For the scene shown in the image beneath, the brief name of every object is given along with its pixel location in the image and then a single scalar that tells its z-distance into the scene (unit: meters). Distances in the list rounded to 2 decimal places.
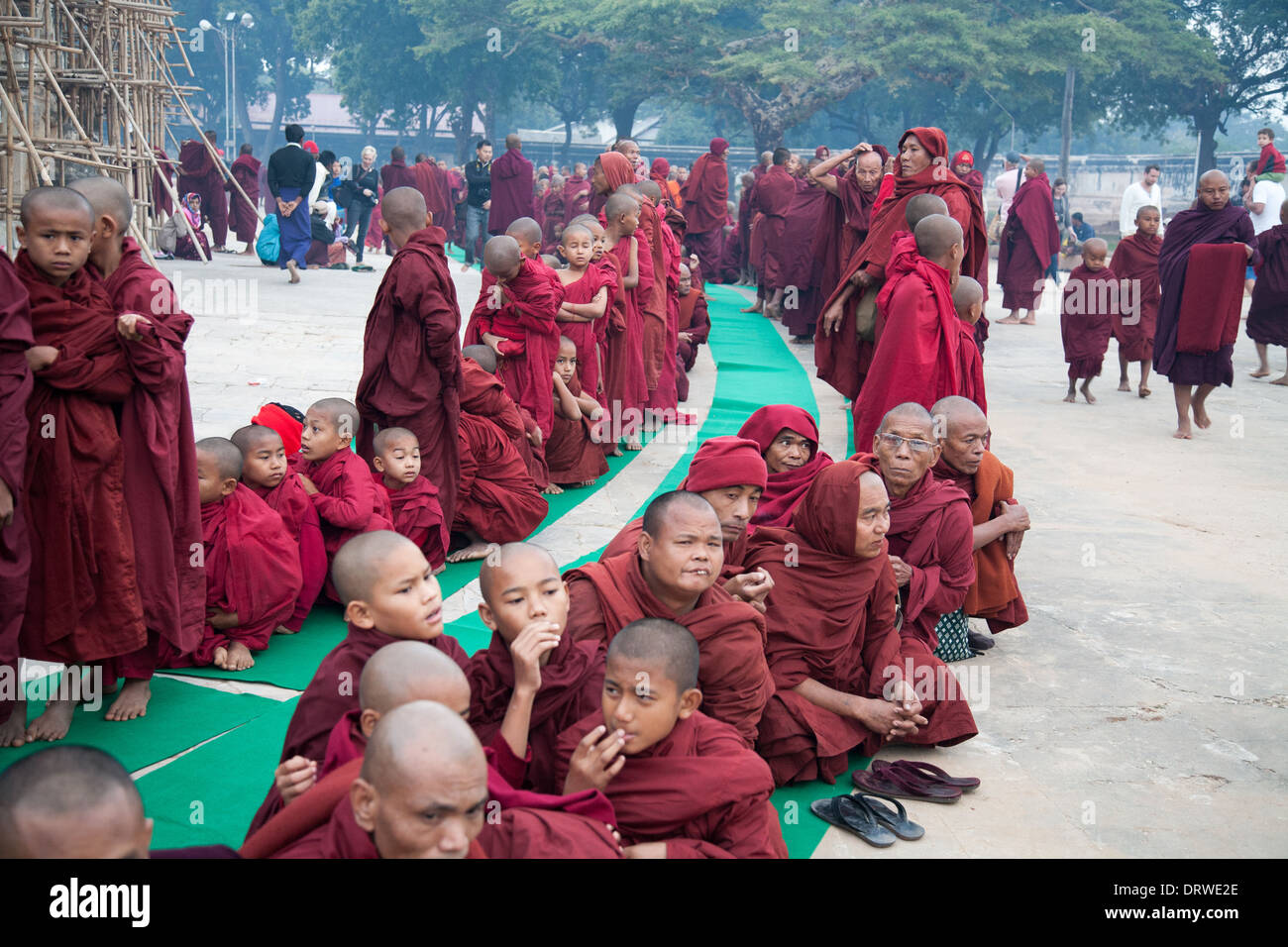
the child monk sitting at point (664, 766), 2.88
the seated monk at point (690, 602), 3.44
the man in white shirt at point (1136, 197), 16.95
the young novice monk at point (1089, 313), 10.53
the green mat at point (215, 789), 3.37
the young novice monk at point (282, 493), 4.90
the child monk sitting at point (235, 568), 4.56
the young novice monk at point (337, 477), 4.96
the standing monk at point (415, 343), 5.45
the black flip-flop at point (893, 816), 3.53
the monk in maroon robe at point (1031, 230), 14.91
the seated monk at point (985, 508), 4.99
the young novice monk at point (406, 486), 5.41
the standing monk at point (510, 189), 16.98
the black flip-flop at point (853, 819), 3.50
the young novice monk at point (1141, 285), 11.18
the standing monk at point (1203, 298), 9.39
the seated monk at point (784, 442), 4.79
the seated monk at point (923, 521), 4.58
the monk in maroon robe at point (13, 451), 3.51
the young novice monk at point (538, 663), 3.15
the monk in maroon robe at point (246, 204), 18.56
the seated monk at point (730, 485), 4.09
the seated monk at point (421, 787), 2.10
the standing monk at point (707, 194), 15.75
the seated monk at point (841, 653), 3.91
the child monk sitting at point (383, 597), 3.05
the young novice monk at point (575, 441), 7.34
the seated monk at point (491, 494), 6.05
